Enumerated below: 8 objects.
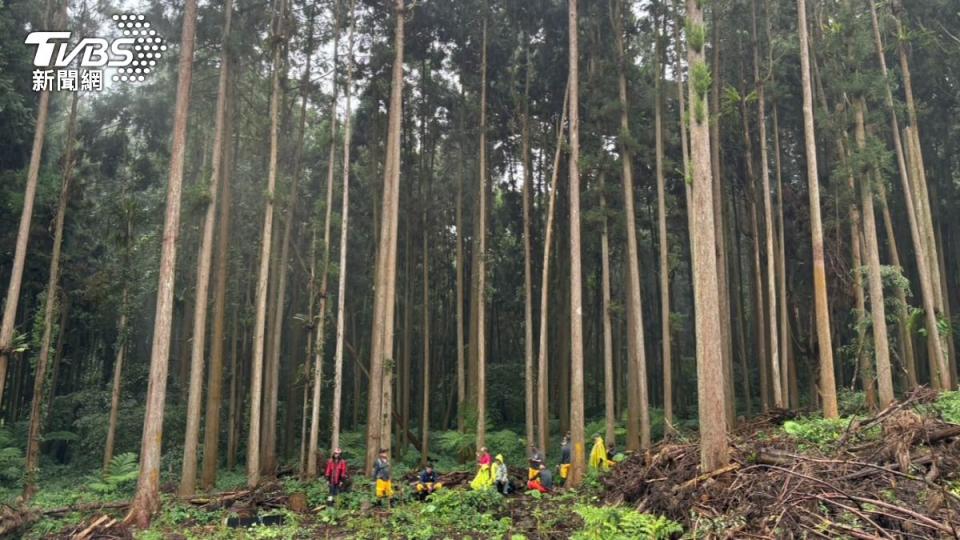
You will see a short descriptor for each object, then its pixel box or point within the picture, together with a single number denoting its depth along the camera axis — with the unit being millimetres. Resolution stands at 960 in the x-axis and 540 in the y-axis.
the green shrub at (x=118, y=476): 15152
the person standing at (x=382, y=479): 12961
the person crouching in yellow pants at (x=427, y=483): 13133
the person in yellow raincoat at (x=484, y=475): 13182
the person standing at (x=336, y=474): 13297
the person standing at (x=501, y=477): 13328
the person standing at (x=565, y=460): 14228
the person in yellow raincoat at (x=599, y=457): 14797
